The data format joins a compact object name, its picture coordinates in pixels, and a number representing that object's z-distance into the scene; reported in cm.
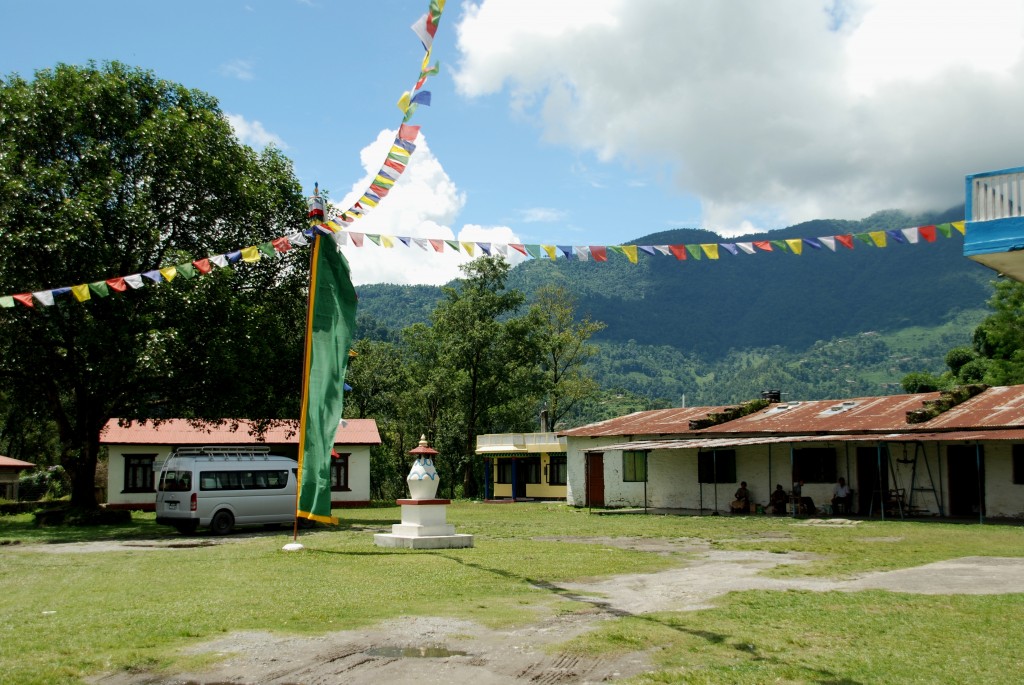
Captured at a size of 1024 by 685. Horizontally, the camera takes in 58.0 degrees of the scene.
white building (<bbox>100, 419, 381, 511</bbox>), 3659
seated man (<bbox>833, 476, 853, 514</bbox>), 2733
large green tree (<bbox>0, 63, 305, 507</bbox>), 2192
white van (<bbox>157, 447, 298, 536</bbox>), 2183
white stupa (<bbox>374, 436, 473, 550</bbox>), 1683
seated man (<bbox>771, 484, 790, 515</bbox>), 2888
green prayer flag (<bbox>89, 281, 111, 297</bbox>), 1595
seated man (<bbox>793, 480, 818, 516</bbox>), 2811
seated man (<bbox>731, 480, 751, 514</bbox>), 2995
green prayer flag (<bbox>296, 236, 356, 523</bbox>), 1565
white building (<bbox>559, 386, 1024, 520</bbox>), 2512
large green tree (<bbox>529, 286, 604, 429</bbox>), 5878
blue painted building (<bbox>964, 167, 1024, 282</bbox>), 978
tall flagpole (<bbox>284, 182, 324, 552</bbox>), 1595
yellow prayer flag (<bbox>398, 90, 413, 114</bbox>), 1485
